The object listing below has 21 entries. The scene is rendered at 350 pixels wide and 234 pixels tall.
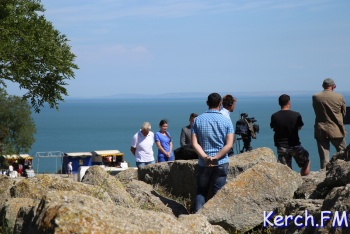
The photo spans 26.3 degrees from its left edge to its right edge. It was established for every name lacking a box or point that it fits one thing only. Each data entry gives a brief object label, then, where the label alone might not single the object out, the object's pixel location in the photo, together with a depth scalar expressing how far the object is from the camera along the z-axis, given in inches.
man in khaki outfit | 575.5
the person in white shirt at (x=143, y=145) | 656.4
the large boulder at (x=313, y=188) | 377.5
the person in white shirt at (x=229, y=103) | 502.9
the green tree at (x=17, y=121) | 3070.9
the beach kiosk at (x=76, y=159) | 2596.0
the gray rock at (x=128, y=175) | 557.5
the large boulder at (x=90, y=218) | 228.1
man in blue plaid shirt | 423.5
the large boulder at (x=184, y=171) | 504.1
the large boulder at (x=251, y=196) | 405.1
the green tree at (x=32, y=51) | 933.8
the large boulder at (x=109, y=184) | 406.3
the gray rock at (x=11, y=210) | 315.0
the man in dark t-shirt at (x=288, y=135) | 535.2
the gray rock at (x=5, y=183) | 418.2
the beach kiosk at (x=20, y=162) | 2514.1
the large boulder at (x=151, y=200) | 462.9
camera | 590.2
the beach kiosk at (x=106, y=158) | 2493.0
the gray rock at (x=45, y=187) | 353.7
